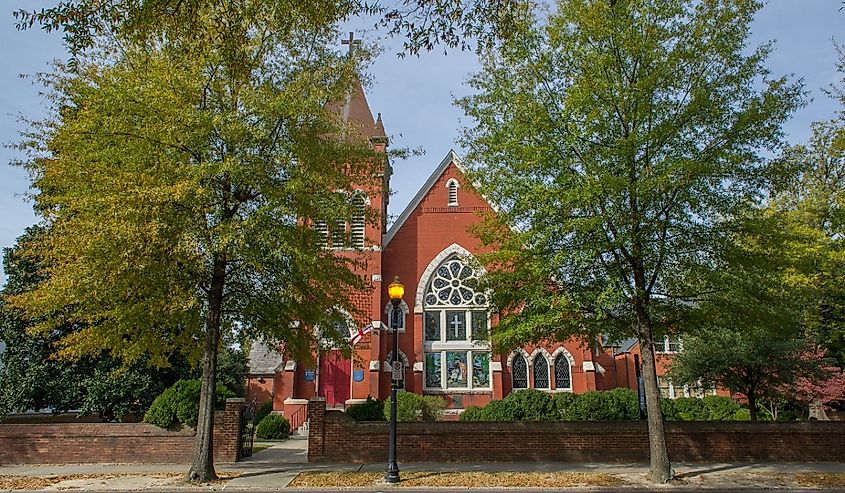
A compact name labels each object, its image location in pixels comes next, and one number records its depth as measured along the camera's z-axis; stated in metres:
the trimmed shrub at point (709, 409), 22.17
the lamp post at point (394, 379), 12.69
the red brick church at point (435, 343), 28.30
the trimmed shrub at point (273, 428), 22.89
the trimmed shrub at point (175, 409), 15.66
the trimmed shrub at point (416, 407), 18.76
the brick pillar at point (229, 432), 15.77
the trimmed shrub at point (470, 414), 18.44
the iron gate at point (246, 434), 16.19
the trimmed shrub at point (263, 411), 27.56
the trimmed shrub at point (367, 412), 18.48
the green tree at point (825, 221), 19.95
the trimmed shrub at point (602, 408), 18.30
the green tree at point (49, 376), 17.81
